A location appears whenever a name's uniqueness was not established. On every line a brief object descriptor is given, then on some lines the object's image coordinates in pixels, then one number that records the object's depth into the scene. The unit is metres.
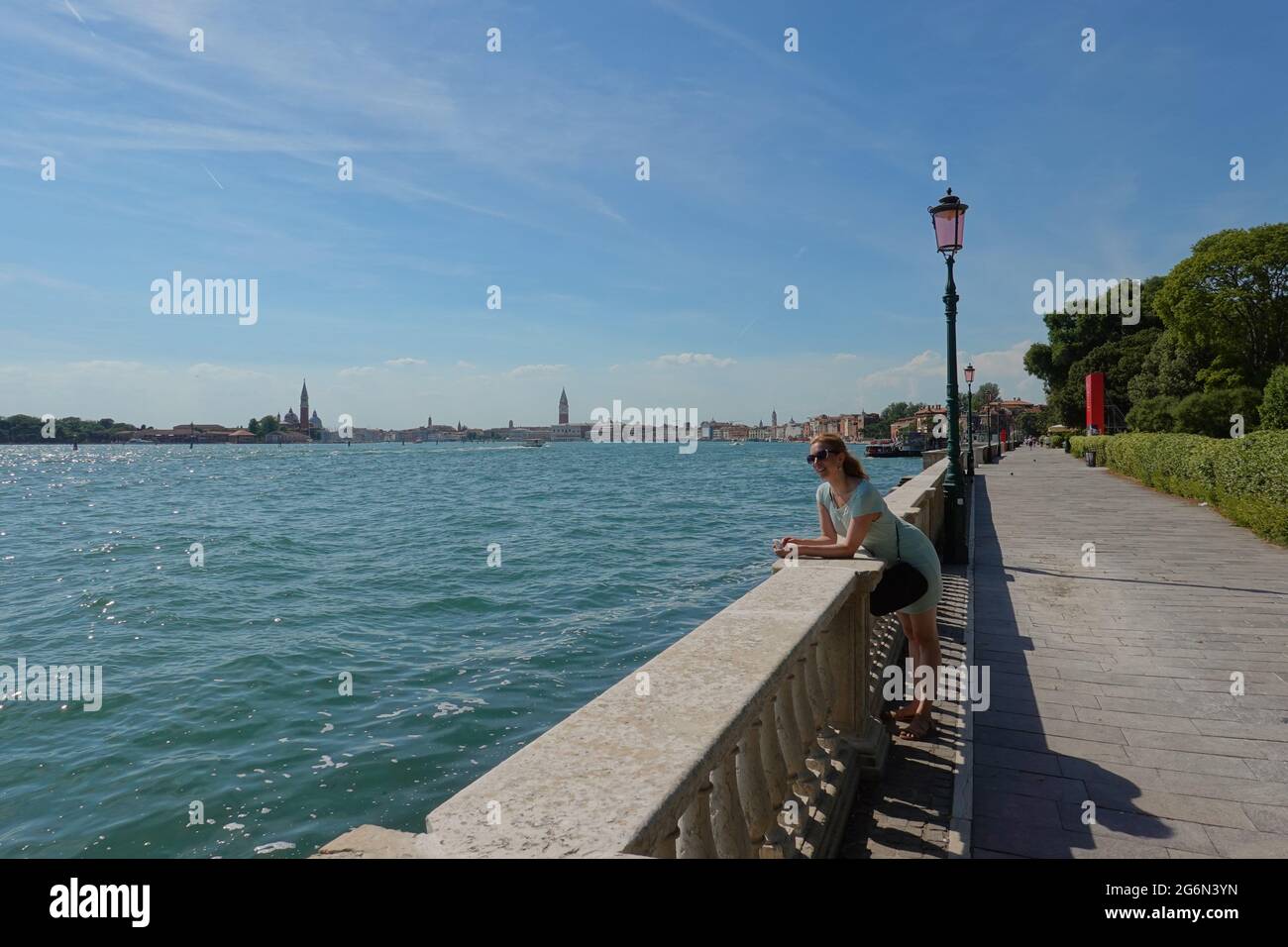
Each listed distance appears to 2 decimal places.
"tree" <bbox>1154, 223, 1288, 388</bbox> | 39.25
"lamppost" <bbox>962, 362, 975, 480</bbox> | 27.81
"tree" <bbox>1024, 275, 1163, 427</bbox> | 57.06
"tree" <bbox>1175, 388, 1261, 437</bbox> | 34.03
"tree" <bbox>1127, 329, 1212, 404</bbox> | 44.62
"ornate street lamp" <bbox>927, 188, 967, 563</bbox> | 10.58
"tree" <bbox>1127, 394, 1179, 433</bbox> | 39.22
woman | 4.46
